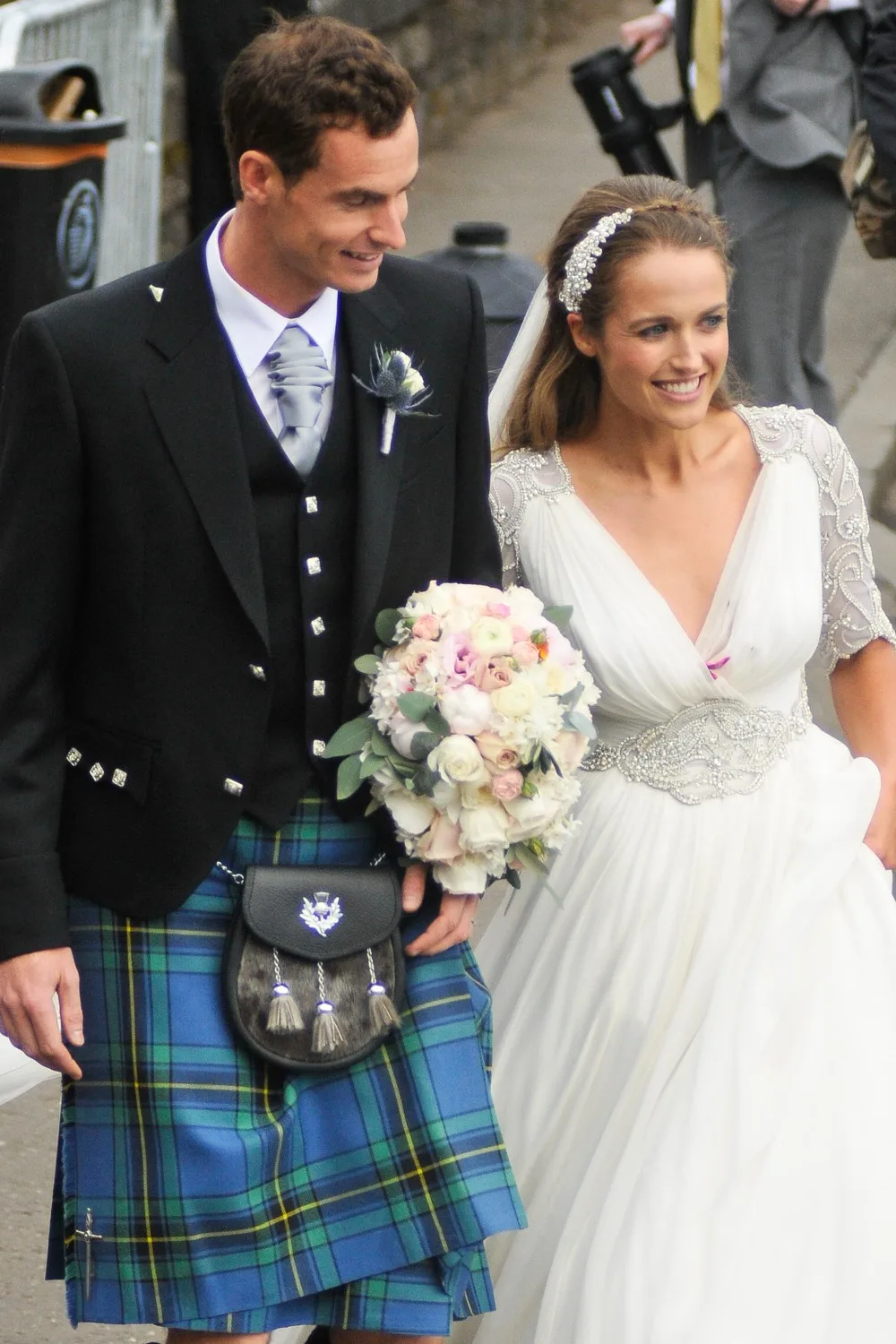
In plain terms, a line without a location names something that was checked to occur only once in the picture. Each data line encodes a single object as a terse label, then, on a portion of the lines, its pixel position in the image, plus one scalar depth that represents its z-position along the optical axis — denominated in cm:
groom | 593
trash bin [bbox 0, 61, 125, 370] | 1181
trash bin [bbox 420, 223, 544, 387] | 1138
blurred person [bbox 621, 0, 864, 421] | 1317
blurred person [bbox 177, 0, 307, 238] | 1545
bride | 691
